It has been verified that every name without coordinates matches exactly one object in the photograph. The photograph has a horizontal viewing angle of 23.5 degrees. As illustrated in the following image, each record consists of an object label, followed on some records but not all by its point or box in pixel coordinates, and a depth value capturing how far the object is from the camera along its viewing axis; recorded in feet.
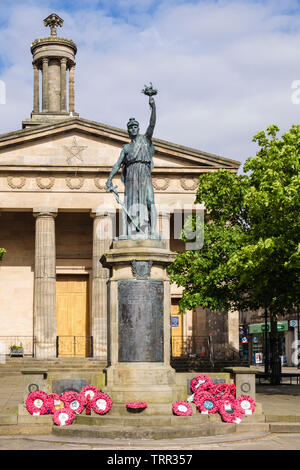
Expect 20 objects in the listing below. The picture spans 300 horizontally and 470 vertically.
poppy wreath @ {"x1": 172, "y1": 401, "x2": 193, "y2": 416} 45.68
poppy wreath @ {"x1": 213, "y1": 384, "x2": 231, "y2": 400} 50.34
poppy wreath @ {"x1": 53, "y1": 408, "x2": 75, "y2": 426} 45.83
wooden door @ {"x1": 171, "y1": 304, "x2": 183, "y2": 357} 136.08
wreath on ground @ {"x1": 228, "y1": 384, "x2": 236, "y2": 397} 50.98
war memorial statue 50.55
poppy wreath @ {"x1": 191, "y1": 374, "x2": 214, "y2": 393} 49.93
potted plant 125.94
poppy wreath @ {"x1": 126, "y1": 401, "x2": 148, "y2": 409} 45.09
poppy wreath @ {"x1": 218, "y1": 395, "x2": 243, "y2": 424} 47.34
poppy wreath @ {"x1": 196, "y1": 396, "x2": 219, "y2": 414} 47.98
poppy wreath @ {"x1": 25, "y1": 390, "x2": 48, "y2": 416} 47.83
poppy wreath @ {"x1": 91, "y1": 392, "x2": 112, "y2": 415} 45.78
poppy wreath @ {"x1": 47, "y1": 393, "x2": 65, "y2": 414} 47.91
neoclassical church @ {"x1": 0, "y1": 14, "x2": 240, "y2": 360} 125.70
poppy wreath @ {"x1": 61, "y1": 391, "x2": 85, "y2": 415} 47.16
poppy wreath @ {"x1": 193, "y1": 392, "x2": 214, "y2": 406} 48.44
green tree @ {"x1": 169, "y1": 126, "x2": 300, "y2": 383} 71.87
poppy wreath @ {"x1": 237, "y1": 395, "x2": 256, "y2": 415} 49.21
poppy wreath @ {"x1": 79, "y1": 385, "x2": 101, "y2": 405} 47.50
